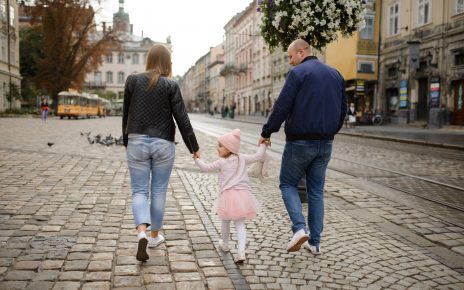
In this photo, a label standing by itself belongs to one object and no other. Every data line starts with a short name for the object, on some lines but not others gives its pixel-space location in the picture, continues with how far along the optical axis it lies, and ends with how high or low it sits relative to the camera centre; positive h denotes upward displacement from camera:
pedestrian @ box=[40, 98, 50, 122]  32.94 +0.36
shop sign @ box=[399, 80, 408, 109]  28.36 +1.60
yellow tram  42.19 +0.90
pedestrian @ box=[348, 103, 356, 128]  27.42 +0.04
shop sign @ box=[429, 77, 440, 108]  24.81 +1.53
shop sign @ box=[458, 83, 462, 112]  23.91 +1.15
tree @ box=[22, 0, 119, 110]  43.88 +7.28
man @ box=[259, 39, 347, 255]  3.98 -0.08
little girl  3.93 -0.61
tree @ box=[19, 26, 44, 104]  66.18 +9.24
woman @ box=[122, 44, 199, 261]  3.98 -0.10
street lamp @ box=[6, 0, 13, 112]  44.11 +7.96
